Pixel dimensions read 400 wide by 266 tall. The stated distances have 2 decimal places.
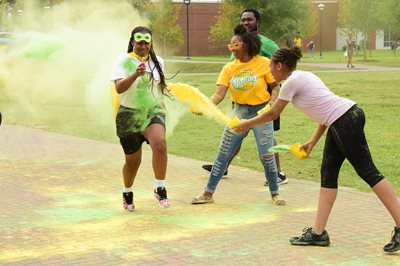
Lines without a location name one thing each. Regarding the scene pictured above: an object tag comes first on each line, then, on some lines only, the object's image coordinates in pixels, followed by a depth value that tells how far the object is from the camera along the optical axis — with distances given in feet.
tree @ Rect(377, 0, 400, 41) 145.59
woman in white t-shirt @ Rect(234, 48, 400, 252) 19.43
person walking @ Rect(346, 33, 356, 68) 123.46
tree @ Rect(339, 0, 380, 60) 164.35
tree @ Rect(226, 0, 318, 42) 134.31
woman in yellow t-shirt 24.95
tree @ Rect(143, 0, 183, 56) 152.01
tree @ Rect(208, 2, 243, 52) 150.90
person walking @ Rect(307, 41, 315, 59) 172.43
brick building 207.41
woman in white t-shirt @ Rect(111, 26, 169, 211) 23.54
